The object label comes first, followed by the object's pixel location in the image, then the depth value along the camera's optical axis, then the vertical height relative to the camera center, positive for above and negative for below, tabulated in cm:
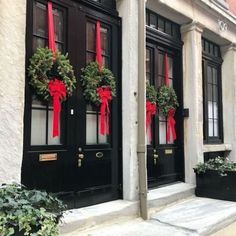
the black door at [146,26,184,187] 523 +22
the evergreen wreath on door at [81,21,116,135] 398 +78
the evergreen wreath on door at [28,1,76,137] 338 +80
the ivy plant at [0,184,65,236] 224 -68
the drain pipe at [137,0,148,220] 429 +28
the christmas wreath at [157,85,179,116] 532 +74
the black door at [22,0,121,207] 347 +10
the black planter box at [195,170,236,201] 525 -98
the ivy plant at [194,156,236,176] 534 -62
